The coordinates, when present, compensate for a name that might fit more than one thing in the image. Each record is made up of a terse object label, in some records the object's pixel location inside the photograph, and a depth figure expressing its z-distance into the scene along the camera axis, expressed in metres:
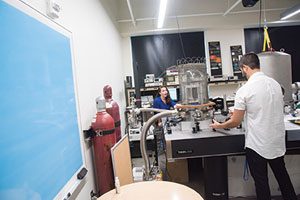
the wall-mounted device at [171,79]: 4.25
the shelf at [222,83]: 4.38
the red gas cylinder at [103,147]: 1.52
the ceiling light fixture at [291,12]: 3.57
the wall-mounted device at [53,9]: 1.13
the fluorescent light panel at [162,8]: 2.53
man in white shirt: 1.51
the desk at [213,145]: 1.62
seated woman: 3.21
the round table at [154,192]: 1.02
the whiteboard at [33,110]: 0.72
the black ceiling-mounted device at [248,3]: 3.05
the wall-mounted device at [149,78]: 4.28
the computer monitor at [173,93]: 4.33
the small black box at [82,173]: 1.32
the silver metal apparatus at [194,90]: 1.80
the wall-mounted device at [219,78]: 4.35
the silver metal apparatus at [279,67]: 2.38
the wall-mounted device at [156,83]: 4.28
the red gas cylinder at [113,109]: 1.93
